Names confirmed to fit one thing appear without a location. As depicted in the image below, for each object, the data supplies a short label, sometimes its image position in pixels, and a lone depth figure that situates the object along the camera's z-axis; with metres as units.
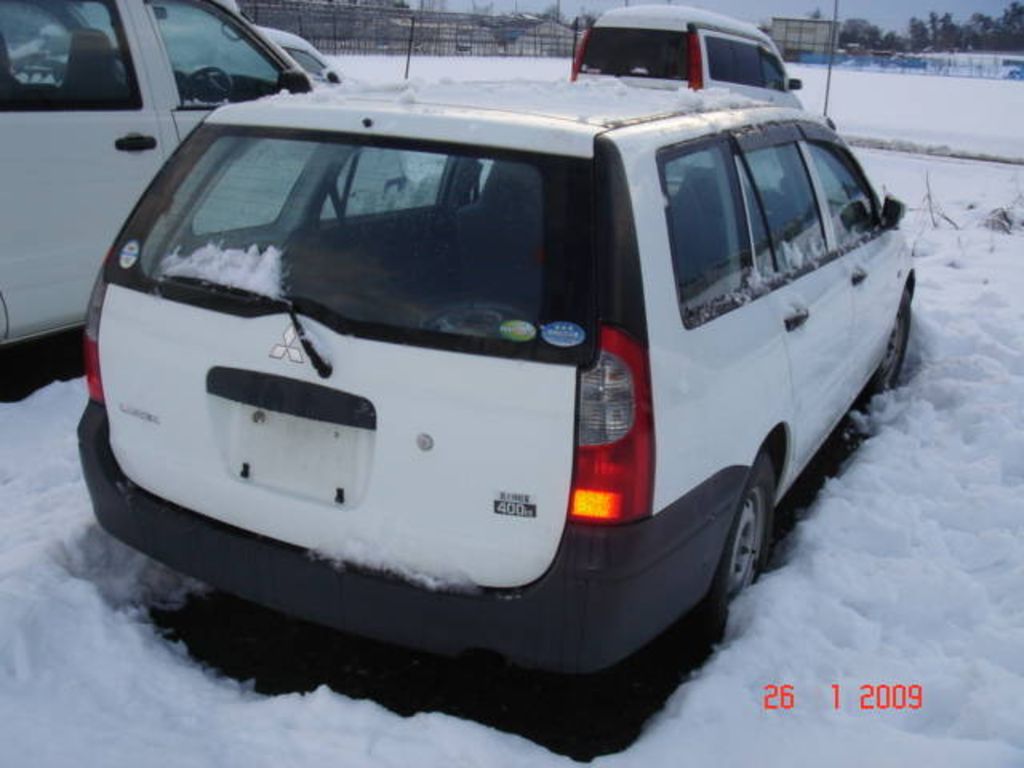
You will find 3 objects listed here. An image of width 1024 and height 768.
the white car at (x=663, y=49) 12.08
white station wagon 2.36
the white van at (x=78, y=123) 4.54
